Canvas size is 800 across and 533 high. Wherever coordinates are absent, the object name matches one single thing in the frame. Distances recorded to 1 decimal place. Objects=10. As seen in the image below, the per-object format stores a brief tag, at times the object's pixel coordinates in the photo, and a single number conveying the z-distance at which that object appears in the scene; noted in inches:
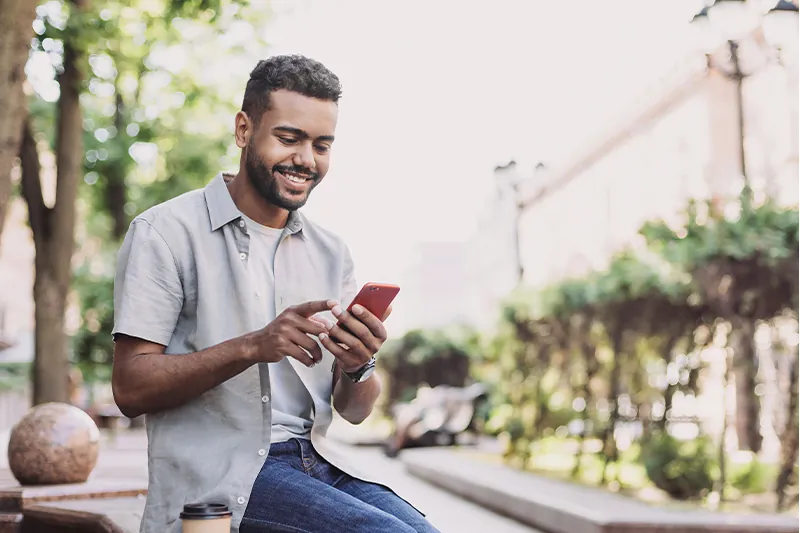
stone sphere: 260.1
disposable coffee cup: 106.7
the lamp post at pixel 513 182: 834.2
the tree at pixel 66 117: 385.1
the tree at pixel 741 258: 398.6
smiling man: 115.0
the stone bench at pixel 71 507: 213.5
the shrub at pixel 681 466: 457.1
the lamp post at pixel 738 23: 455.5
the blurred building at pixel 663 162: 970.7
